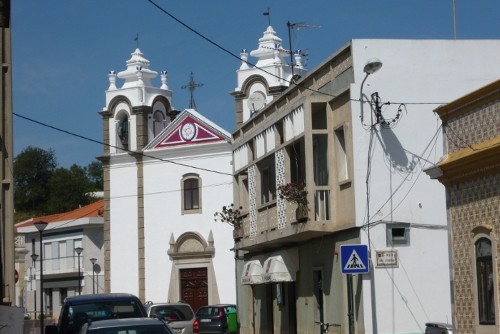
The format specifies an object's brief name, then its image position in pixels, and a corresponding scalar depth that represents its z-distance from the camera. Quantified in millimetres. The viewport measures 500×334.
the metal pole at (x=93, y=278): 61244
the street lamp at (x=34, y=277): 67800
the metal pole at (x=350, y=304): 27125
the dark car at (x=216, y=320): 38906
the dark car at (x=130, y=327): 16562
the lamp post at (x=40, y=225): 38250
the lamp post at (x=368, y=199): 25422
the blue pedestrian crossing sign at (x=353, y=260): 22156
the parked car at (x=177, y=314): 35562
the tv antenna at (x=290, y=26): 42938
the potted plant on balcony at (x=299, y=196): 28719
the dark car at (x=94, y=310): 20969
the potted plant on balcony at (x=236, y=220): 37656
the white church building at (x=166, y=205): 56344
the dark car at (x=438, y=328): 23000
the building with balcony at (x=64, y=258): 65312
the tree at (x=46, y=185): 100375
